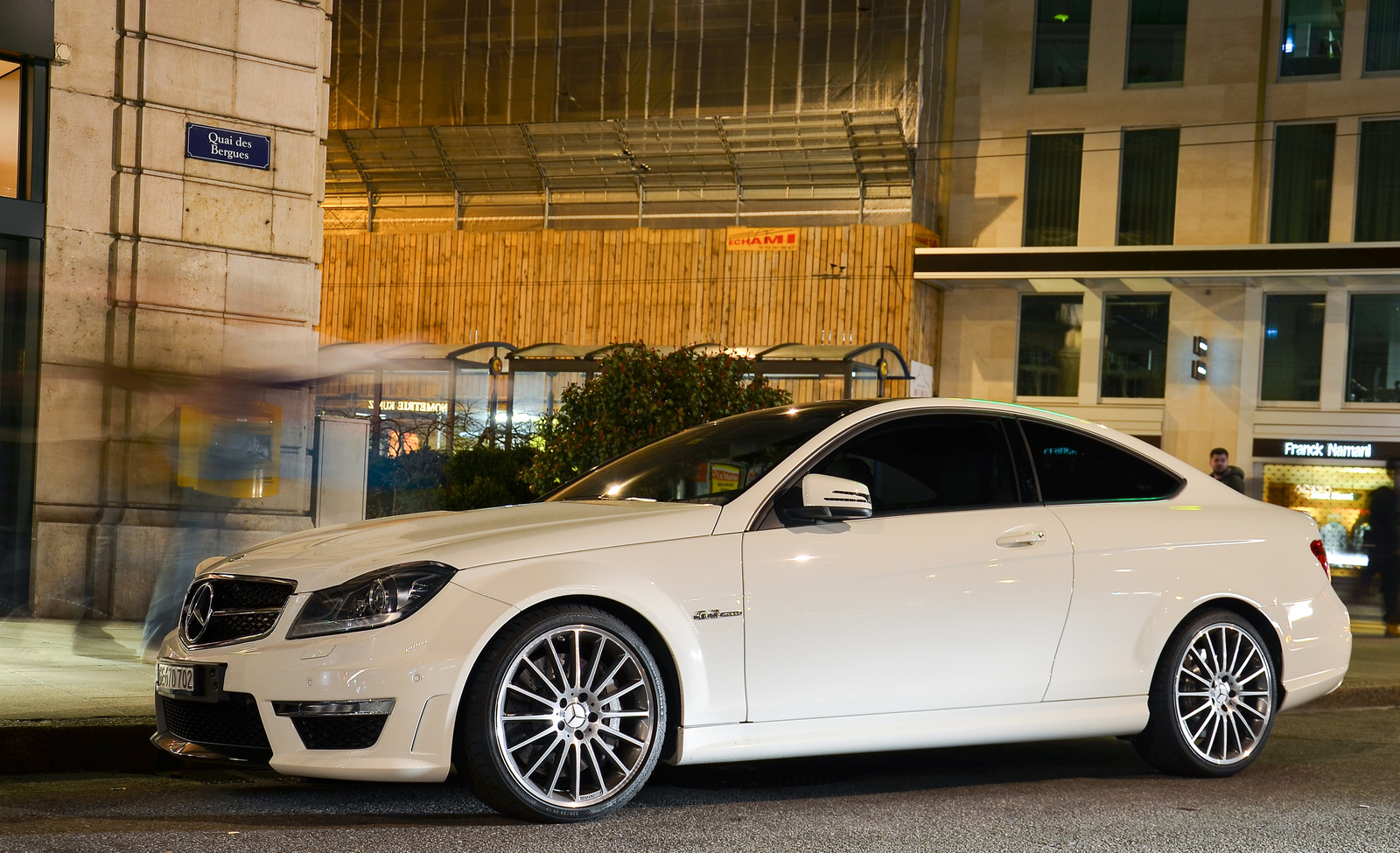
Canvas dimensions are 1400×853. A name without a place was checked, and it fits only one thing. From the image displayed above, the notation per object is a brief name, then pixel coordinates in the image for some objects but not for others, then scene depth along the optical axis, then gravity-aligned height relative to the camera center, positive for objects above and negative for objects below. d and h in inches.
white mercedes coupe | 185.0 -34.6
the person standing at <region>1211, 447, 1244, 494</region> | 590.1 -28.9
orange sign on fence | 1074.7 +104.2
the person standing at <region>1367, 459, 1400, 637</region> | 633.0 -58.7
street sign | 443.8 +64.3
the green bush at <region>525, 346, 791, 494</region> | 482.3 -9.1
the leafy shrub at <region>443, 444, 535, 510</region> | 633.6 -51.4
